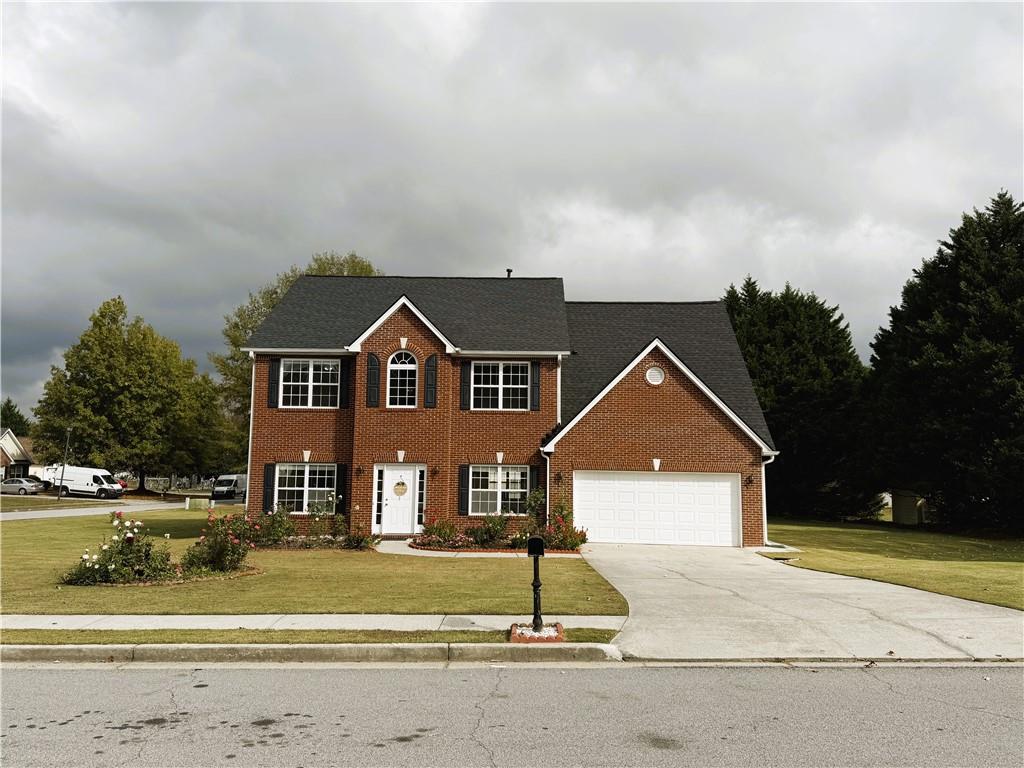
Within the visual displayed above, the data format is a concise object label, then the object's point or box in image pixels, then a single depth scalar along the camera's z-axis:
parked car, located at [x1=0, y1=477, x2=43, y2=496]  55.12
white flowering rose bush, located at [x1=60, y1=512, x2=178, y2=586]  12.59
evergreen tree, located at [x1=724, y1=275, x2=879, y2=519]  39.53
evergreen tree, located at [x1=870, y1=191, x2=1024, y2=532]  27.88
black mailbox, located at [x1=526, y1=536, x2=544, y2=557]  9.05
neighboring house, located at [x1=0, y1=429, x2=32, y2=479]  79.62
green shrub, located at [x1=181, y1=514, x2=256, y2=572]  14.05
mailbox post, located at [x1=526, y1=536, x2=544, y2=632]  8.88
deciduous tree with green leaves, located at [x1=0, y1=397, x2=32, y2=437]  117.00
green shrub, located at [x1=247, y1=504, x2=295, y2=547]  19.97
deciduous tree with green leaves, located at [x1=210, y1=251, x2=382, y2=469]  48.94
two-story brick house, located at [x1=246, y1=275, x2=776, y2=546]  22.48
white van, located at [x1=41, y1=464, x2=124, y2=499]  51.03
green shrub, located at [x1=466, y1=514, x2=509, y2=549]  20.70
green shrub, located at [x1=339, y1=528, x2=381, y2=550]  19.78
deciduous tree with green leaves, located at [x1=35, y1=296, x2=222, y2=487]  53.53
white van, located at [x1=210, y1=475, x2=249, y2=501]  48.97
